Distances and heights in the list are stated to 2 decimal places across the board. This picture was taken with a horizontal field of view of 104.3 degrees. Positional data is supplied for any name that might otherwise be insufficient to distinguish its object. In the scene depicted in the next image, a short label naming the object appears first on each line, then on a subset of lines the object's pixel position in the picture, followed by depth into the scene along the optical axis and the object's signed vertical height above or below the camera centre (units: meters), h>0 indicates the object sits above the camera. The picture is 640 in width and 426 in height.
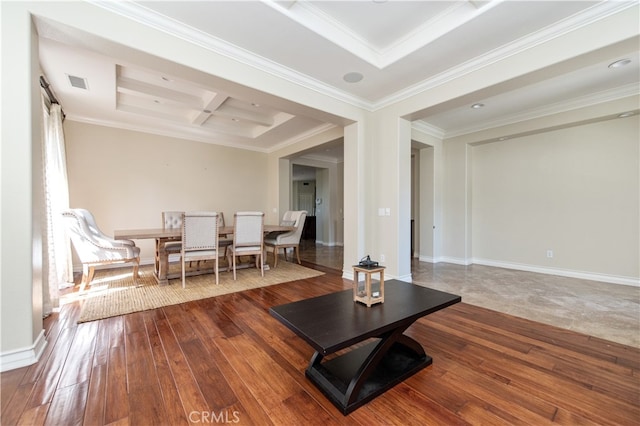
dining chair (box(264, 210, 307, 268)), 4.71 -0.51
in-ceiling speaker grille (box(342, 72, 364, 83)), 3.04 +1.69
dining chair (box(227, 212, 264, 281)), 3.73 -0.35
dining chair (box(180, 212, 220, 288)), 3.32 -0.33
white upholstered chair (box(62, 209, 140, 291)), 2.96 -0.43
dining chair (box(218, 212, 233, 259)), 4.30 -0.51
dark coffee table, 1.27 -0.62
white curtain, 2.49 +0.10
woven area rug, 2.66 -1.00
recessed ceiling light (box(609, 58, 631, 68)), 2.63 +1.59
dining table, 3.19 -0.43
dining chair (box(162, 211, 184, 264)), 4.46 -0.13
